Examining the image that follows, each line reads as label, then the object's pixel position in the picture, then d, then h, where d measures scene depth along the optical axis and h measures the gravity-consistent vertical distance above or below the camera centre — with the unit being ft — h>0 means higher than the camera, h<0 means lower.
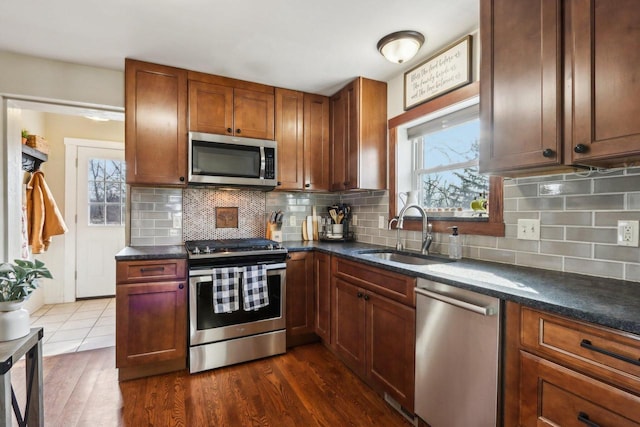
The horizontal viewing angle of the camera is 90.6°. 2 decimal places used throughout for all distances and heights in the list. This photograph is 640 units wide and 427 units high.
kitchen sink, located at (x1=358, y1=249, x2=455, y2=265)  6.97 -1.06
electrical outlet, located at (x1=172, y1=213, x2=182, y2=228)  9.34 -0.23
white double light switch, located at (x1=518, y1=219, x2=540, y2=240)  5.53 -0.28
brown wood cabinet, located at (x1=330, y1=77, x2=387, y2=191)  8.96 +2.24
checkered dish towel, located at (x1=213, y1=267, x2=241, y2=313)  7.74 -1.89
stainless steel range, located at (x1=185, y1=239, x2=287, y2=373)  7.71 -2.27
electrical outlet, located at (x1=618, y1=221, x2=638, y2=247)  4.36 -0.27
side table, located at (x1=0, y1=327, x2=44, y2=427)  3.88 -2.18
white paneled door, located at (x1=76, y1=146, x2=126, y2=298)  13.46 -0.25
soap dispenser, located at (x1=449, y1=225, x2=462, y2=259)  6.68 -0.70
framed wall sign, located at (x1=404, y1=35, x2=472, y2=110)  6.63 +3.22
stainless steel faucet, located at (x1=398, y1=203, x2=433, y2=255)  7.38 -0.42
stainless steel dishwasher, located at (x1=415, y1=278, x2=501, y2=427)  4.20 -2.11
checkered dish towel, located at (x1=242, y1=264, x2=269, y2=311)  8.05 -1.94
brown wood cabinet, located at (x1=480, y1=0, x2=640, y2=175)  3.66 +1.72
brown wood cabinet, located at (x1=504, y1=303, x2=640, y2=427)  2.99 -1.69
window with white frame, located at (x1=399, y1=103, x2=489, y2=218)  7.13 +1.19
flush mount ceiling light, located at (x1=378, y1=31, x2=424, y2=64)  6.61 +3.59
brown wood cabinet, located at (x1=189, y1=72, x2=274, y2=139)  8.70 +3.04
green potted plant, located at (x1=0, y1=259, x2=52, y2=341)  3.78 -1.02
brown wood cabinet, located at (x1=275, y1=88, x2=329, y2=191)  9.80 +2.32
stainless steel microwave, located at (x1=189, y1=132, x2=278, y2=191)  8.51 +1.45
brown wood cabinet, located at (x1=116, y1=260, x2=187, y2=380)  7.27 -2.46
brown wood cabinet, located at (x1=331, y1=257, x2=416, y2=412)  5.70 -2.43
